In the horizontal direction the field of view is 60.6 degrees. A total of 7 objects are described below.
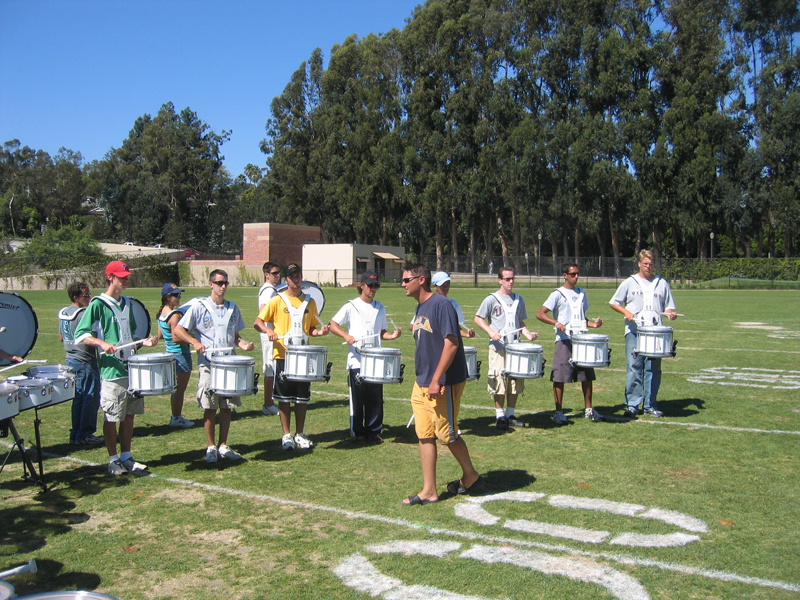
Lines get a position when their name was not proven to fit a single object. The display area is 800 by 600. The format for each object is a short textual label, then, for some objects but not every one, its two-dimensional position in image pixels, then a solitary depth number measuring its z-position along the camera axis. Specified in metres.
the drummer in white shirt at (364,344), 7.94
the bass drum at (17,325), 6.79
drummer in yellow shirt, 7.66
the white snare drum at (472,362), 8.14
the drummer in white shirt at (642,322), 9.20
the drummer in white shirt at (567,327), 8.88
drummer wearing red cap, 6.57
